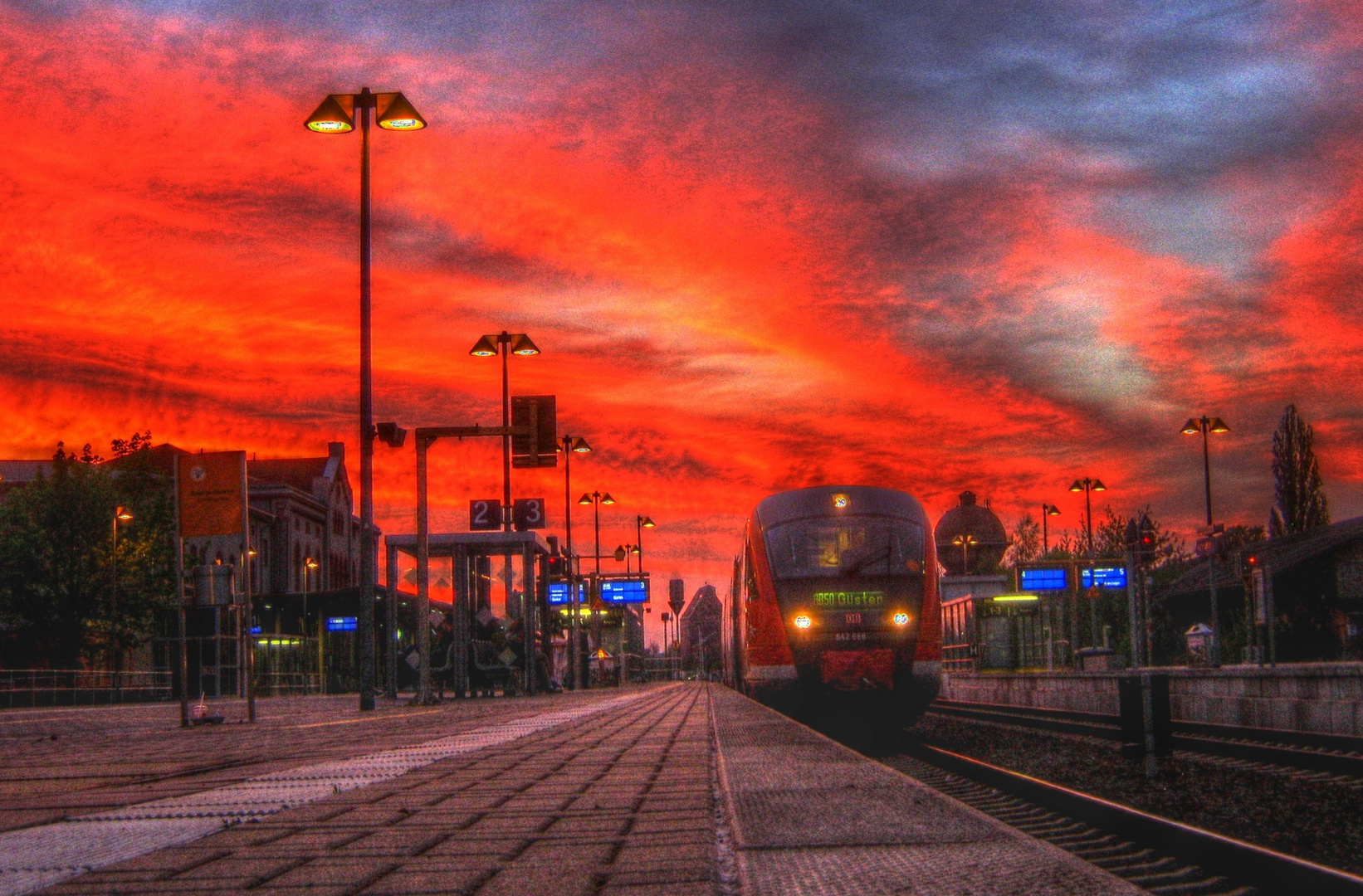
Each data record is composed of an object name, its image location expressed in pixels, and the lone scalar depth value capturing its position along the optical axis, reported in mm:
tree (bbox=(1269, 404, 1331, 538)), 93500
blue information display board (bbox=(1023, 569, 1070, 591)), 53812
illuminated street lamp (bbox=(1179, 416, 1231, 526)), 46247
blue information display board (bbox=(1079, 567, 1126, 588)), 60281
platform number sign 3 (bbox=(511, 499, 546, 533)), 40562
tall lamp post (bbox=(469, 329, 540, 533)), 33906
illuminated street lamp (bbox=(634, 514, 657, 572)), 85500
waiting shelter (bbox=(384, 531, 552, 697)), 33406
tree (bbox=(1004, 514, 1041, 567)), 116188
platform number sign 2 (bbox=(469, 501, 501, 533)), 40062
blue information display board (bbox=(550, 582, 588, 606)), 67375
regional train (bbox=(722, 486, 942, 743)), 18719
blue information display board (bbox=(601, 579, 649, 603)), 80625
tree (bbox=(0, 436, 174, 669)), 57344
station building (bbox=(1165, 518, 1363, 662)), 57656
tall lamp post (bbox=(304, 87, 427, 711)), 21094
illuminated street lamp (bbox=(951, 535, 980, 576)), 73375
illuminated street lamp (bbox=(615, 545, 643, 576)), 76625
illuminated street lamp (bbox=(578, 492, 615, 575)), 66812
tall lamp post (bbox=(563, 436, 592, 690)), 49812
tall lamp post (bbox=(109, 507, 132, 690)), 54719
